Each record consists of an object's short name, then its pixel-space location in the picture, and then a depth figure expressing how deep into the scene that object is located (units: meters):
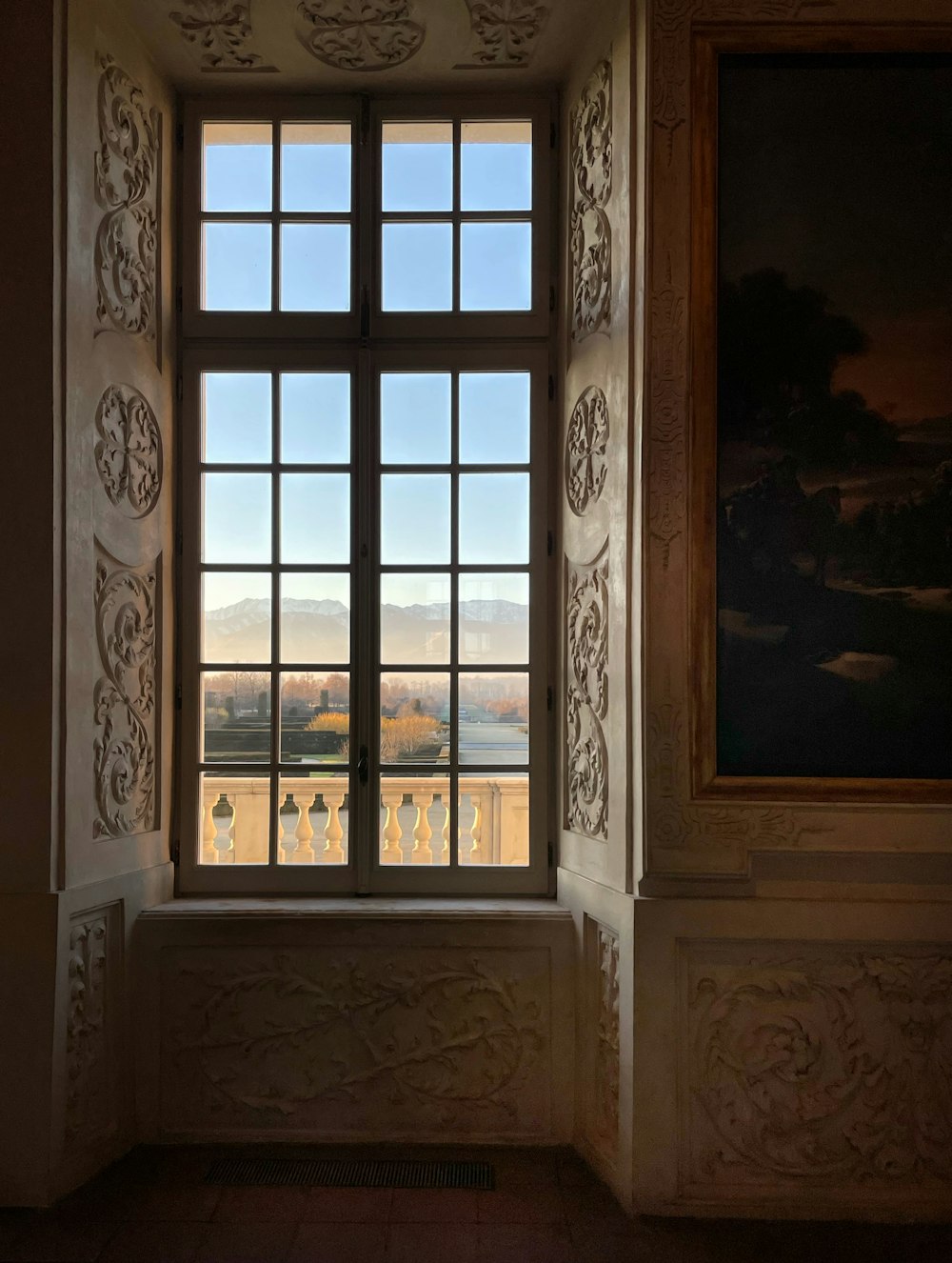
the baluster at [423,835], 3.22
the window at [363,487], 3.23
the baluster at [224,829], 3.24
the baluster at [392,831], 3.22
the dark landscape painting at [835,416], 2.65
